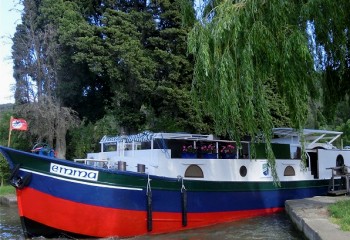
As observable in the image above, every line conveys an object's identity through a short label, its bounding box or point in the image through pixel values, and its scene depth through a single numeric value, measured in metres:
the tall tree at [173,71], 19.48
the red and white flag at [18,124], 12.73
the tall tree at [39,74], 23.84
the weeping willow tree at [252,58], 9.30
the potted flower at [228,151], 14.99
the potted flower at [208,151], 14.31
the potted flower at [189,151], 13.82
